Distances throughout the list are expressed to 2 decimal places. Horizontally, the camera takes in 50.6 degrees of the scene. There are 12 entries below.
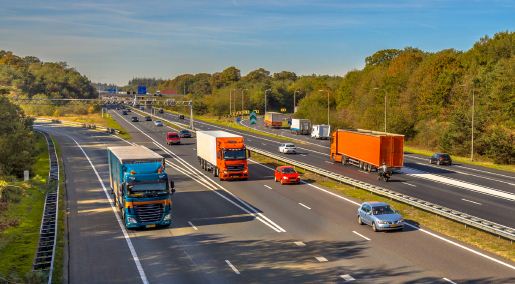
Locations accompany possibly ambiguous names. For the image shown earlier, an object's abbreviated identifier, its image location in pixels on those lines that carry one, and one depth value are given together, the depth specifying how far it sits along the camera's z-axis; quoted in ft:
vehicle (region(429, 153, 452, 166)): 201.57
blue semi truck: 93.56
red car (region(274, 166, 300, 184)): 150.51
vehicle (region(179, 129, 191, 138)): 319.55
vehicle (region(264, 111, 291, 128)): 428.15
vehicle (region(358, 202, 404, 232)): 93.45
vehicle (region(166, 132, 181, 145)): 279.49
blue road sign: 393.84
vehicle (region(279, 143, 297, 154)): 234.58
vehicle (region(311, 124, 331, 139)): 323.78
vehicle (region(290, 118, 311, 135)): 362.53
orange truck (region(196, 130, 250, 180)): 154.97
